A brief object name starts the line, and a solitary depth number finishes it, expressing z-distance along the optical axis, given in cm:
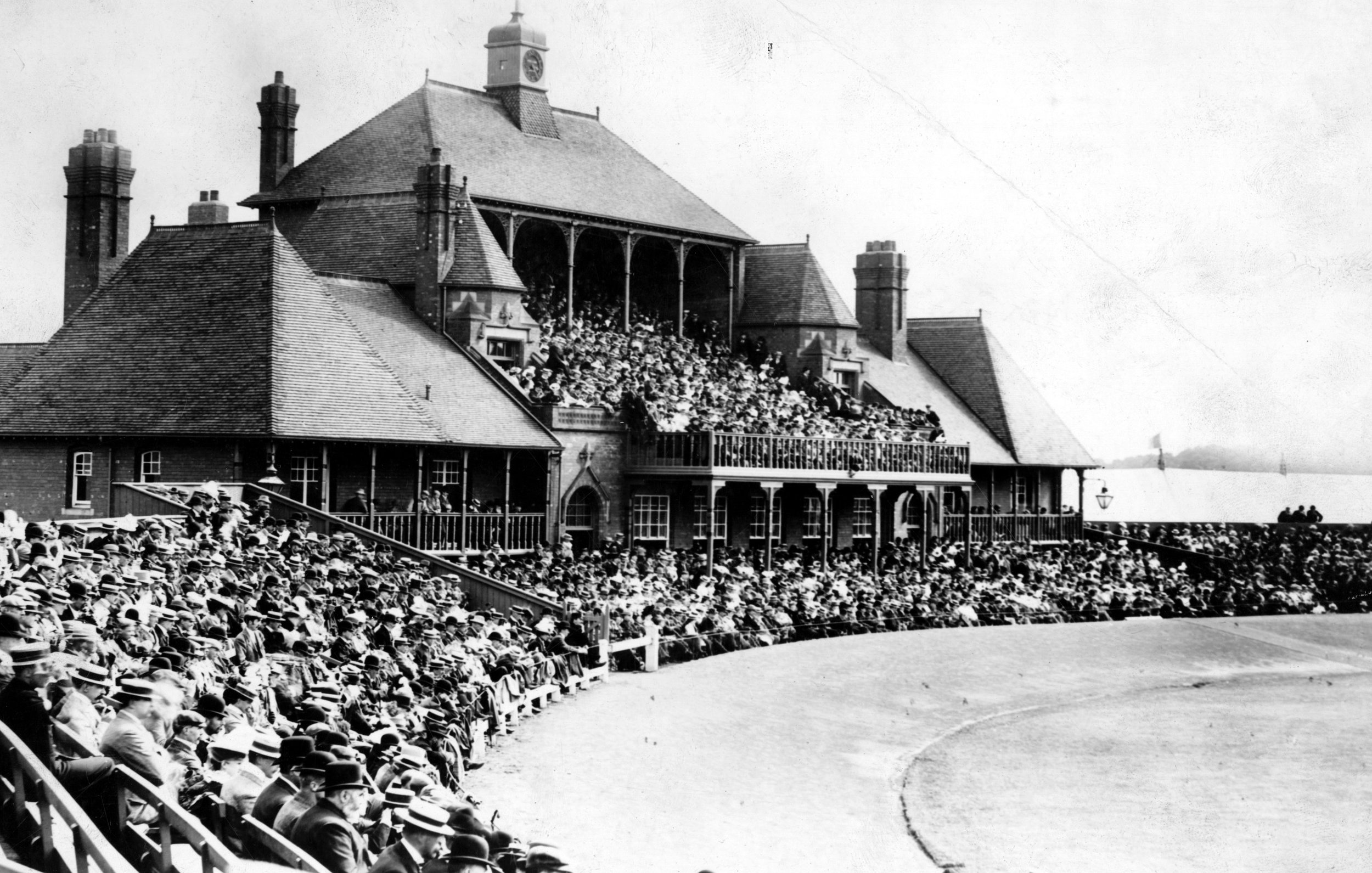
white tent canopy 11144
